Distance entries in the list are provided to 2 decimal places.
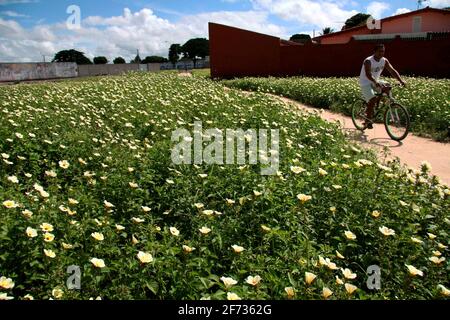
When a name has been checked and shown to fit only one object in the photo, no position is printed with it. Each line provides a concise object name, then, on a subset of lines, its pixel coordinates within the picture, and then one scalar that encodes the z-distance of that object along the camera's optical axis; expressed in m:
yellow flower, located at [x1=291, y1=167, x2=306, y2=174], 3.83
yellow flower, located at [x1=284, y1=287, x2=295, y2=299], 2.23
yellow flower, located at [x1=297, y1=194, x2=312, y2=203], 3.17
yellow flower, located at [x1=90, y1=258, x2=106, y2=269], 2.46
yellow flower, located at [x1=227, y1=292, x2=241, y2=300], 2.17
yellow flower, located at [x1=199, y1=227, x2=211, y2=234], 2.91
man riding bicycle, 7.96
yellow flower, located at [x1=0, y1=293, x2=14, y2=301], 2.14
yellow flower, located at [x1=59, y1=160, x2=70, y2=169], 4.32
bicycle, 7.84
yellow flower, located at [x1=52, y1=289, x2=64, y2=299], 2.21
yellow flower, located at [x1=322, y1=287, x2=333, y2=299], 2.21
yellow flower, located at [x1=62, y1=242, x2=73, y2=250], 2.65
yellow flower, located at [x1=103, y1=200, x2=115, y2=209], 3.28
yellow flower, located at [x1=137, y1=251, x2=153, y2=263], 2.45
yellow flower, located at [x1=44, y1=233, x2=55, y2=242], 2.65
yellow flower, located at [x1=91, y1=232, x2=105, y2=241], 2.76
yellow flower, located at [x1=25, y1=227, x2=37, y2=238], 2.64
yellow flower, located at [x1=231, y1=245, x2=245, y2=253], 2.66
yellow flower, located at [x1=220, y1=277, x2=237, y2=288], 2.27
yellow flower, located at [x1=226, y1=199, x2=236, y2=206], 3.35
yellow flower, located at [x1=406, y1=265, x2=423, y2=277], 2.52
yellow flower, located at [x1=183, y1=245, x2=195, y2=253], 2.59
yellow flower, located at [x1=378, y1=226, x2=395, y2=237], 2.90
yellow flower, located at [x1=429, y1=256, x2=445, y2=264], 2.73
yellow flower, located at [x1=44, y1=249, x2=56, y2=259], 2.48
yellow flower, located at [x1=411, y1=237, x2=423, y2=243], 2.88
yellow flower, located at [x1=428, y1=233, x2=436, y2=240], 3.03
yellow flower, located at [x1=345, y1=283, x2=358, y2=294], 2.29
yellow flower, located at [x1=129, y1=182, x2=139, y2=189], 3.70
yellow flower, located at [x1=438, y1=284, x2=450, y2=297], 2.37
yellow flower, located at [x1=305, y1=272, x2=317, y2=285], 2.30
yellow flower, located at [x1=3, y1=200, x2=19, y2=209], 2.95
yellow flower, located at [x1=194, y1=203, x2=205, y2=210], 3.22
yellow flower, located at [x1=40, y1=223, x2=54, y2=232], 2.73
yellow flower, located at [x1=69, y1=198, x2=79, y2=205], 3.19
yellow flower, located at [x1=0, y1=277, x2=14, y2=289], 2.31
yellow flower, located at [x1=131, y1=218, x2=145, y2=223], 3.08
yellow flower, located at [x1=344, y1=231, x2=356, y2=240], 2.92
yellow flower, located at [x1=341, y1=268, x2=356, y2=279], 2.42
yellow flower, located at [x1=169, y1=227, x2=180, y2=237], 2.87
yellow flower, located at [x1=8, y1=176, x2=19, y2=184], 3.56
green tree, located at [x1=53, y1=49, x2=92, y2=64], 51.07
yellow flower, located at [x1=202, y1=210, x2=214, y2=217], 3.12
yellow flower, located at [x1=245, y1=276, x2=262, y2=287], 2.30
